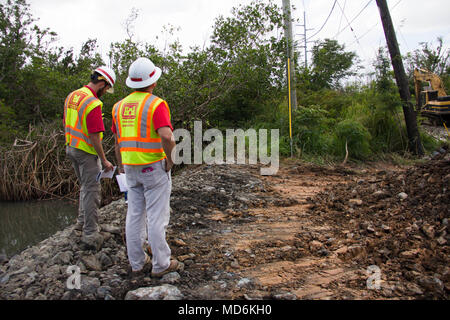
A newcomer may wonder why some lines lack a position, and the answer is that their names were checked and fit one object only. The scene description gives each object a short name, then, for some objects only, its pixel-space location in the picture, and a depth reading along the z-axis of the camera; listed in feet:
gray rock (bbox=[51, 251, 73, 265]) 12.17
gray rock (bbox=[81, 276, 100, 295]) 10.32
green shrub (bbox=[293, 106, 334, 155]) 31.42
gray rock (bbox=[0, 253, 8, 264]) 19.44
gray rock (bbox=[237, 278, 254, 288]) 10.48
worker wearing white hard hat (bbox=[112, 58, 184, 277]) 9.95
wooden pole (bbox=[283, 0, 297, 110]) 32.78
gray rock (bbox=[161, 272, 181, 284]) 10.60
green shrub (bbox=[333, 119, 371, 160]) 31.09
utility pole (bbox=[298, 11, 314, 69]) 58.01
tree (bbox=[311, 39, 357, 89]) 55.42
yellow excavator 46.42
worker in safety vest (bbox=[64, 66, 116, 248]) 12.59
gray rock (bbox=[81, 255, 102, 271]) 11.69
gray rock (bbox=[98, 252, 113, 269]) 12.10
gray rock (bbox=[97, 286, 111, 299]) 10.12
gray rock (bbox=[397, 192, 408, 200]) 16.50
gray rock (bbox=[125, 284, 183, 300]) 9.64
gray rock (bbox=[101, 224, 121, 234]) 14.51
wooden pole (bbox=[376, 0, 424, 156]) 30.32
